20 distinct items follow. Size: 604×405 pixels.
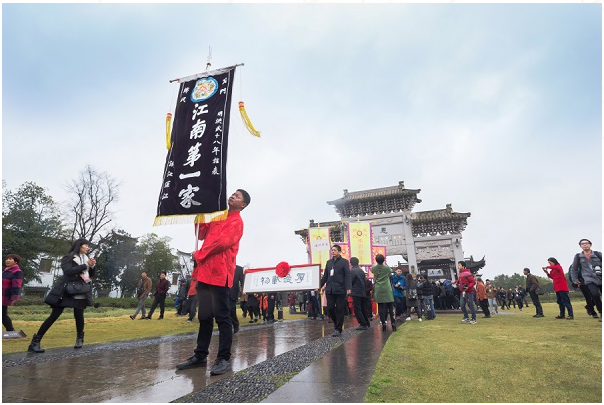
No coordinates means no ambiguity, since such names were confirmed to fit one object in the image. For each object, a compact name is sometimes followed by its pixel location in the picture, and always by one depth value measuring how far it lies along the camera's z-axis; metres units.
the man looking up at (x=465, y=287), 9.01
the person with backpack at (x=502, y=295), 21.83
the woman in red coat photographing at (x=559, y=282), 8.86
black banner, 5.30
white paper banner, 10.21
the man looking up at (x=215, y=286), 3.21
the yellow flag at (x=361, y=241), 16.16
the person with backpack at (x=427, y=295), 10.31
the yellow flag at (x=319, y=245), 15.04
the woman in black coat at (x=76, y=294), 4.56
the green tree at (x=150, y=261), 37.09
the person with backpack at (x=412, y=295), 10.34
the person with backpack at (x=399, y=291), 9.30
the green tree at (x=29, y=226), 26.53
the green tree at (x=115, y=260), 34.38
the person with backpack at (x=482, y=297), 10.58
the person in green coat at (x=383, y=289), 6.78
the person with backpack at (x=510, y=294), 22.59
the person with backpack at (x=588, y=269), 6.70
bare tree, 28.34
